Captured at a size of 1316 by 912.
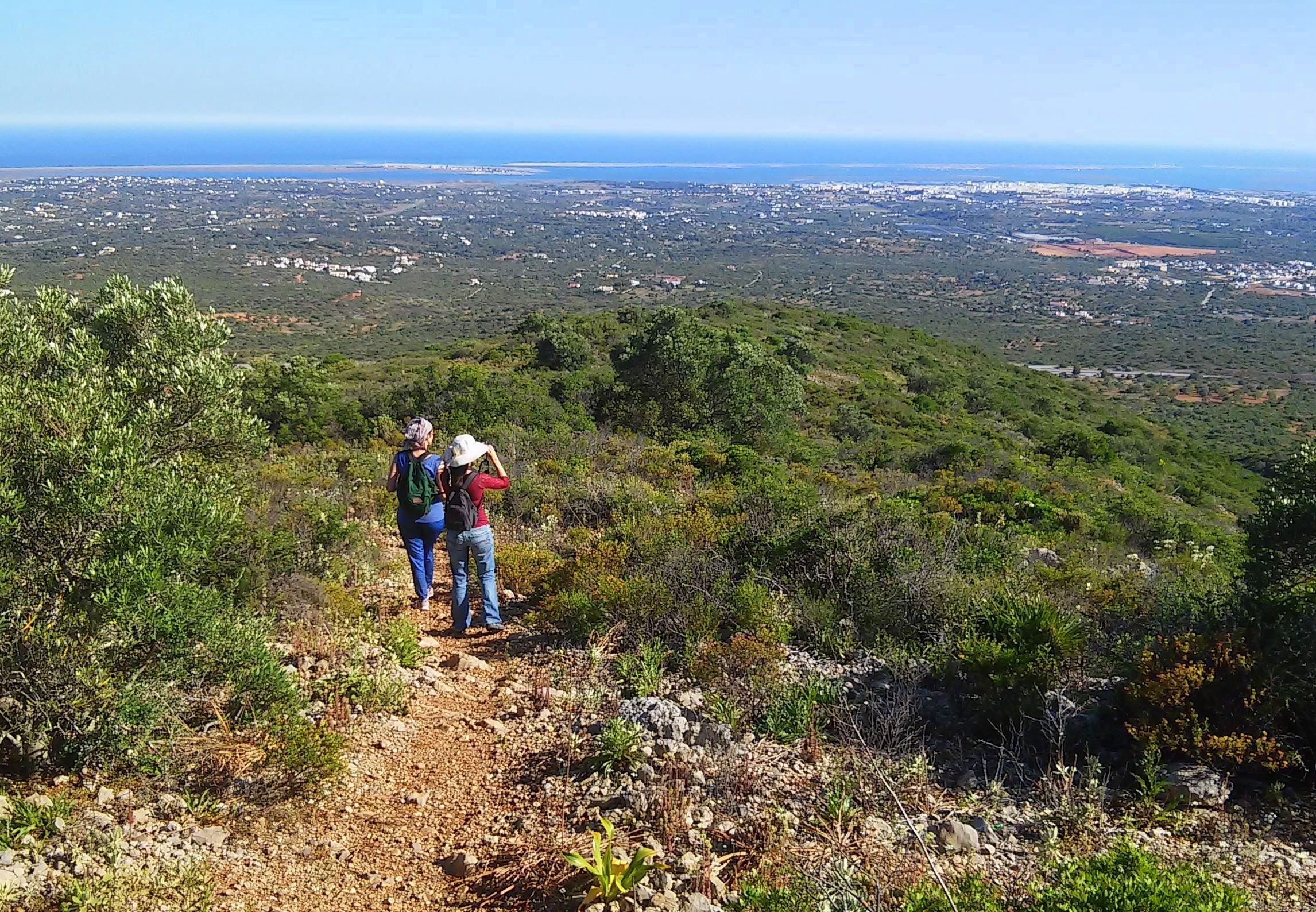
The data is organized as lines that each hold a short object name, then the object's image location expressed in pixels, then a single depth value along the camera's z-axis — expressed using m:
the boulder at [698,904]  2.96
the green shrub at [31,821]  2.97
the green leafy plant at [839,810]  3.49
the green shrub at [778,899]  2.85
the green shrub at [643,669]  4.73
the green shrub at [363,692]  4.50
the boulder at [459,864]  3.29
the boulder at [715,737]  4.05
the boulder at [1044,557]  7.46
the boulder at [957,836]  3.34
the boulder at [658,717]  4.12
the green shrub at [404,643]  5.08
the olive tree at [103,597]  3.39
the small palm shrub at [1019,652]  4.27
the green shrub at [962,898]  2.74
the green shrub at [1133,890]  2.51
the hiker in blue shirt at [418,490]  5.52
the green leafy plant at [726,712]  4.34
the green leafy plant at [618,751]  3.93
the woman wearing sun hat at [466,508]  5.50
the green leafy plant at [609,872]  2.99
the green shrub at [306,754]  3.61
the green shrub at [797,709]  4.27
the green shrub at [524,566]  6.39
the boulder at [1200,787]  3.51
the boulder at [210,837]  3.24
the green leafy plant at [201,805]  3.39
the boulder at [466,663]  5.22
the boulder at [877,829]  3.45
